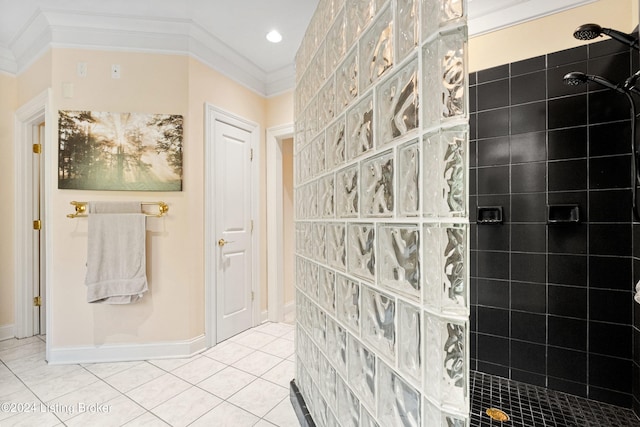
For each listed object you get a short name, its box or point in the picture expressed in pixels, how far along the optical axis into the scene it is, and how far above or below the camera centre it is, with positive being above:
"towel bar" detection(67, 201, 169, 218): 2.09 +0.03
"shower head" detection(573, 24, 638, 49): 1.35 +0.82
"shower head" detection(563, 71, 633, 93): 1.42 +0.66
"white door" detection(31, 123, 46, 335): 2.62 -0.15
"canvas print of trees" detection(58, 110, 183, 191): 2.11 +0.46
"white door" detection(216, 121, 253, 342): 2.53 -0.15
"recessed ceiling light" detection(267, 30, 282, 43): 2.30 +1.41
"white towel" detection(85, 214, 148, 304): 2.08 -0.32
